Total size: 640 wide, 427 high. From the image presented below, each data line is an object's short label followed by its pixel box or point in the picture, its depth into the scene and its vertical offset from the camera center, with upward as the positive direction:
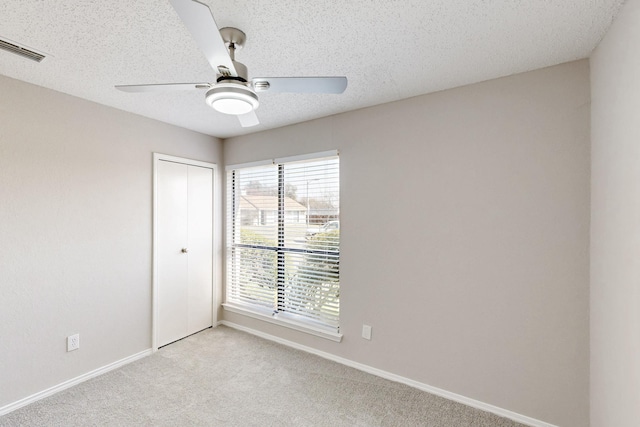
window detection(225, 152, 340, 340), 2.94 -0.32
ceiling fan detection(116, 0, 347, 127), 1.18 +0.67
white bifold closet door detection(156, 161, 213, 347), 3.10 -0.42
